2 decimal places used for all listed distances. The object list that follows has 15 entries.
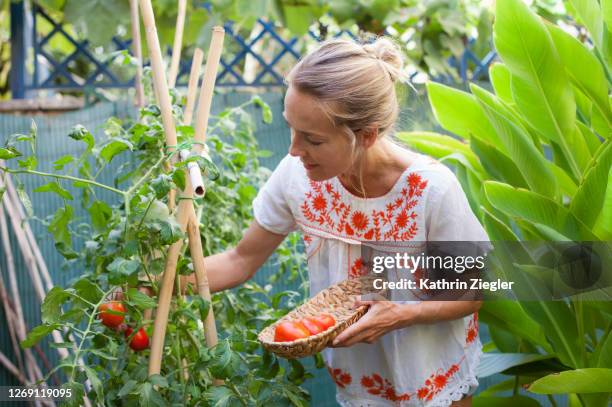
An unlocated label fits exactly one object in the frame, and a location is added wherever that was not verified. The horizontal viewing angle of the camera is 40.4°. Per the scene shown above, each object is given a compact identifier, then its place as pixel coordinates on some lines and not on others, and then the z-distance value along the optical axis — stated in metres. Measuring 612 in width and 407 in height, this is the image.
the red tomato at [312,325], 1.55
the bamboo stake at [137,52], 2.02
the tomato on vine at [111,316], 1.62
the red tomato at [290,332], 1.52
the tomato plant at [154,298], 1.54
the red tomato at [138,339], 1.72
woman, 1.63
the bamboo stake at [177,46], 1.82
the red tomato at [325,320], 1.58
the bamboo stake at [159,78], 1.62
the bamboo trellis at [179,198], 1.61
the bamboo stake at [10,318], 2.71
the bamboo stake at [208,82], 1.64
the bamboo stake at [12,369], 2.65
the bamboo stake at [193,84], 1.77
